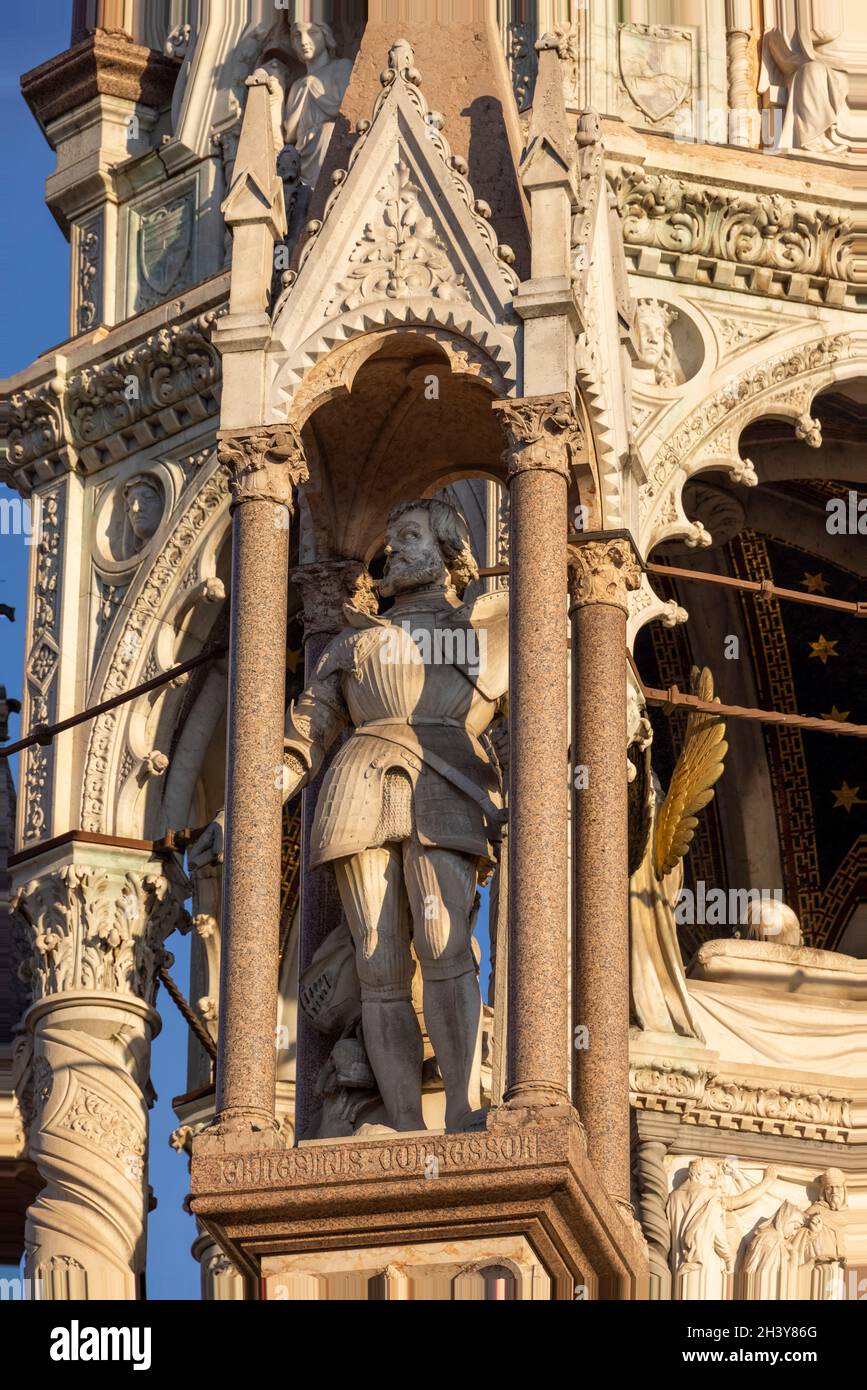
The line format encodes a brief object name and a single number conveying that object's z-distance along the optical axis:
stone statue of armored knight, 20.62
